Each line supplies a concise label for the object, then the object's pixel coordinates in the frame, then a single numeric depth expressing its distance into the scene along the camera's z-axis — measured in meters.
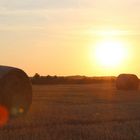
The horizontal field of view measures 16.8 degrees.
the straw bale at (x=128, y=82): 30.42
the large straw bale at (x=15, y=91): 14.16
